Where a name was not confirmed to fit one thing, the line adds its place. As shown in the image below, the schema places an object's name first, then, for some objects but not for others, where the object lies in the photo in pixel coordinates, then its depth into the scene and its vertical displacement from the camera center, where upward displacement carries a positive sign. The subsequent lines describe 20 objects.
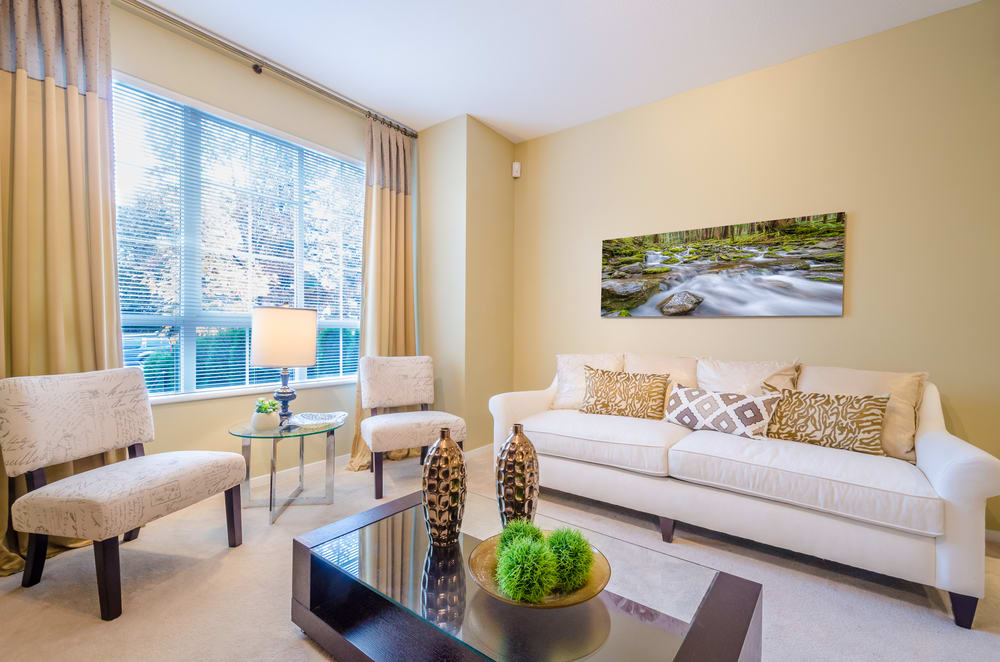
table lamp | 2.51 -0.10
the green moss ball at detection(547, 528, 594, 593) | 1.14 -0.62
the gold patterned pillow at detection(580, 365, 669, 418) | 2.77 -0.47
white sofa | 1.62 -0.75
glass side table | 2.37 -0.74
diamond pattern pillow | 2.36 -0.50
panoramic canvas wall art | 2.71 +0.34
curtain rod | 2.42 +1.71
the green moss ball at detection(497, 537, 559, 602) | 1.09 -0.63
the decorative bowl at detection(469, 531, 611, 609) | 1.10 -0.70
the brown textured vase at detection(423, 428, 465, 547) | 1.39 -0.54
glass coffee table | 1.07 -0.77
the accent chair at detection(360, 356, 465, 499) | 2.77 -0.62
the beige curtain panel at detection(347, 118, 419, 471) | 3.50 +0.53
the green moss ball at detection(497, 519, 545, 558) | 1.25 -0.61
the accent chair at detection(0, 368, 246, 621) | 1.59 -0.62
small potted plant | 2.45 -0.53
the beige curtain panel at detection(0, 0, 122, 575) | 1.97 +0.58
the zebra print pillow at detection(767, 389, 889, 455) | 2.12 -0.50
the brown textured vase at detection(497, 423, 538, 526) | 1.42 -0.51
